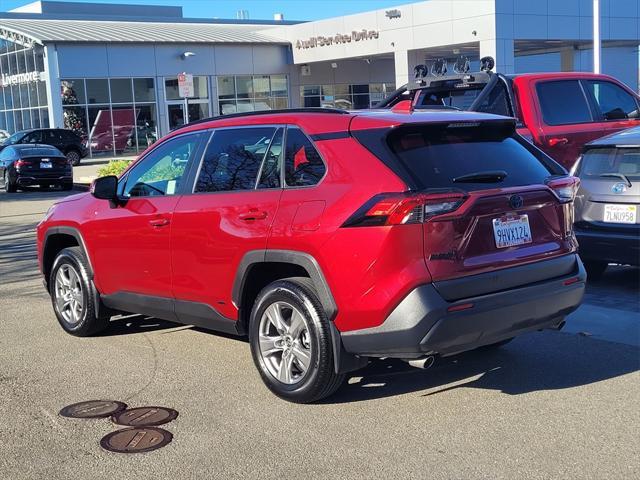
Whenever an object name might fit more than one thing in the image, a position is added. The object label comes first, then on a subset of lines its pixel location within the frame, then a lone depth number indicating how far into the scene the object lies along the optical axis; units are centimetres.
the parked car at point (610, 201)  762
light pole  1841
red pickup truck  979
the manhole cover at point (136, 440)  449
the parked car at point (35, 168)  2333
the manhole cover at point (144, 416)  486
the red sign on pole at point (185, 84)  1988
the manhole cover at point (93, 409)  502
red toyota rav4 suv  448
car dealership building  3275
